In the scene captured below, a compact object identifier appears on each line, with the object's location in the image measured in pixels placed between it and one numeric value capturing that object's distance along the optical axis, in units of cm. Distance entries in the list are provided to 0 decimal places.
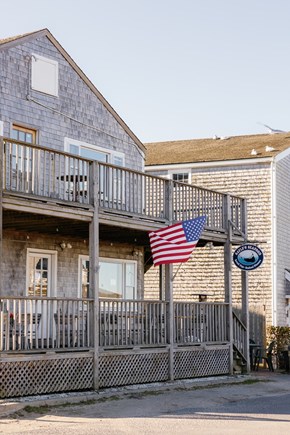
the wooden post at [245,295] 2317
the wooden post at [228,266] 2230
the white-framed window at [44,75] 2062
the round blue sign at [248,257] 2220
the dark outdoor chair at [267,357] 2557
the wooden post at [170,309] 2002
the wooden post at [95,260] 1778
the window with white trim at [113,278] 2186
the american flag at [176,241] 1914
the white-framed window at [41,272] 2006
